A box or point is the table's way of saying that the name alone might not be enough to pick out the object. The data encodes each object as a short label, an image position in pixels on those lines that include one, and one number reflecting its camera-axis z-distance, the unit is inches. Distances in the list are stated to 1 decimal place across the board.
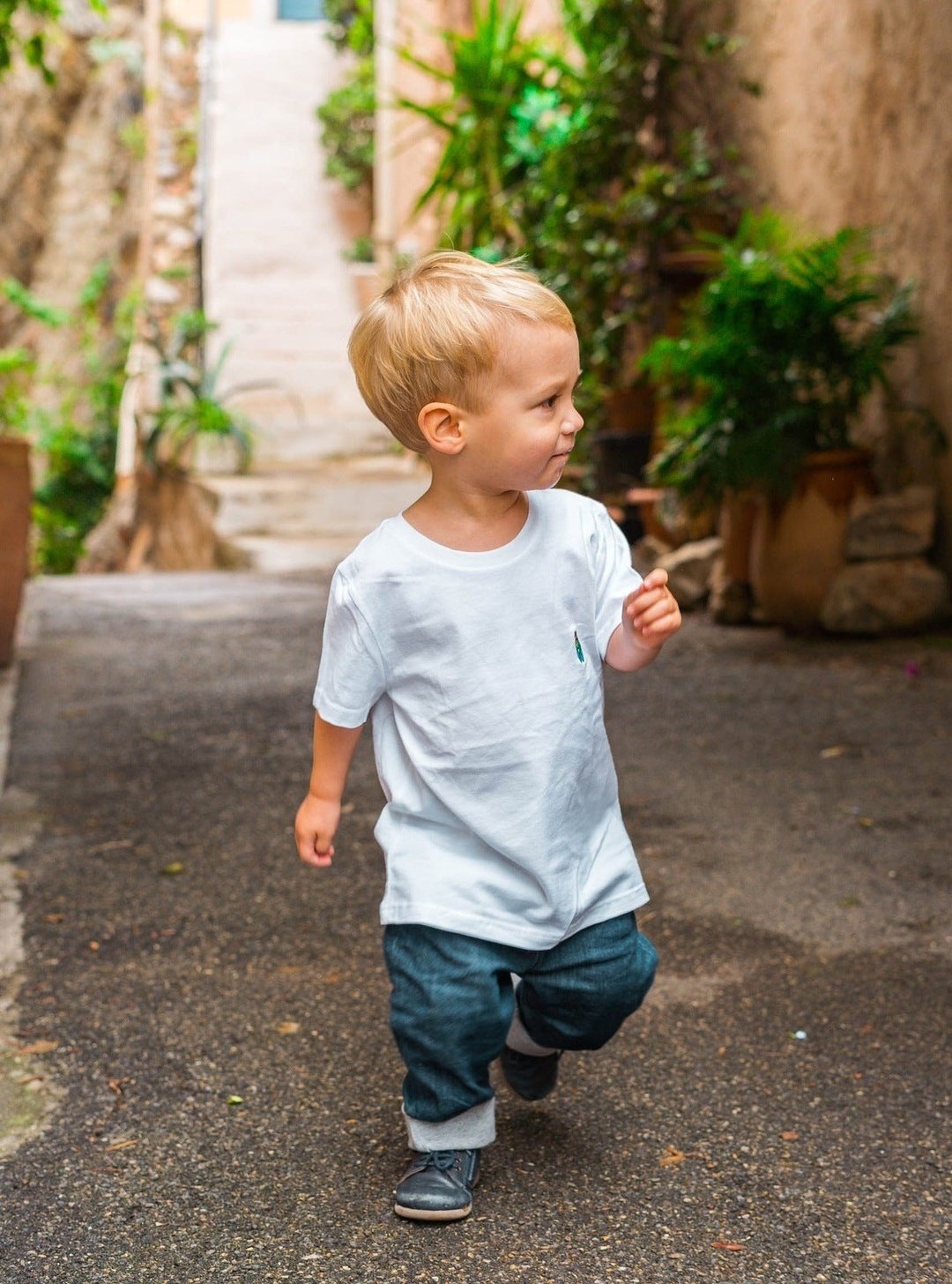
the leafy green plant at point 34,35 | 162.2
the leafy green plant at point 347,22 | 494.6
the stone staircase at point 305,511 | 346.7
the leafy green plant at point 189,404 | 418.6
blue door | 621.9
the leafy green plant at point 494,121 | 317.1
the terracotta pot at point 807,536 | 209.6
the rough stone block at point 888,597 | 203.8
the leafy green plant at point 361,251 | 500.4
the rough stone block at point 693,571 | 241.0
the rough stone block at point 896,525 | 204.1
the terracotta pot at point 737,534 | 226.2
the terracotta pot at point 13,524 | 180.7
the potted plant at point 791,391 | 199.9
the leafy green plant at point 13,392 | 292.8
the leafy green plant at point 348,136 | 515.2
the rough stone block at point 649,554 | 271.1
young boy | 63.9
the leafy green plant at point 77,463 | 501.0
